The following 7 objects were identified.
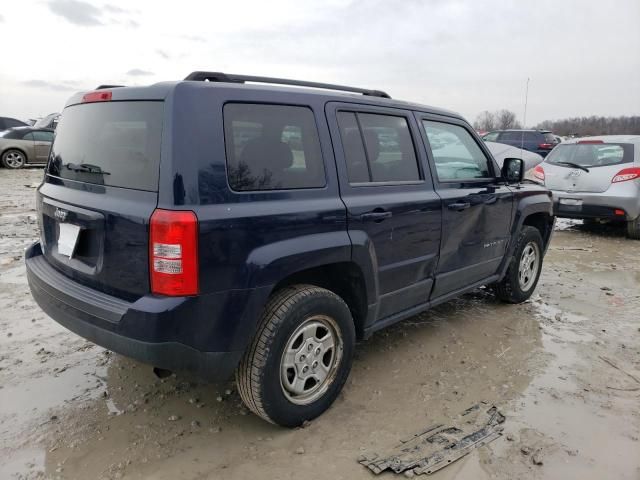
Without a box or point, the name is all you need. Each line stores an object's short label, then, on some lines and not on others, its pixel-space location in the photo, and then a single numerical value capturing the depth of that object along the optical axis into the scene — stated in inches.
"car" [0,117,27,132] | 711.1
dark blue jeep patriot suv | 90.1
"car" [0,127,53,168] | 600.4
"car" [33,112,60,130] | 739.6
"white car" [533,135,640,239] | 304.2
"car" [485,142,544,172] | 403.8
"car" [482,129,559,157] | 762.8
